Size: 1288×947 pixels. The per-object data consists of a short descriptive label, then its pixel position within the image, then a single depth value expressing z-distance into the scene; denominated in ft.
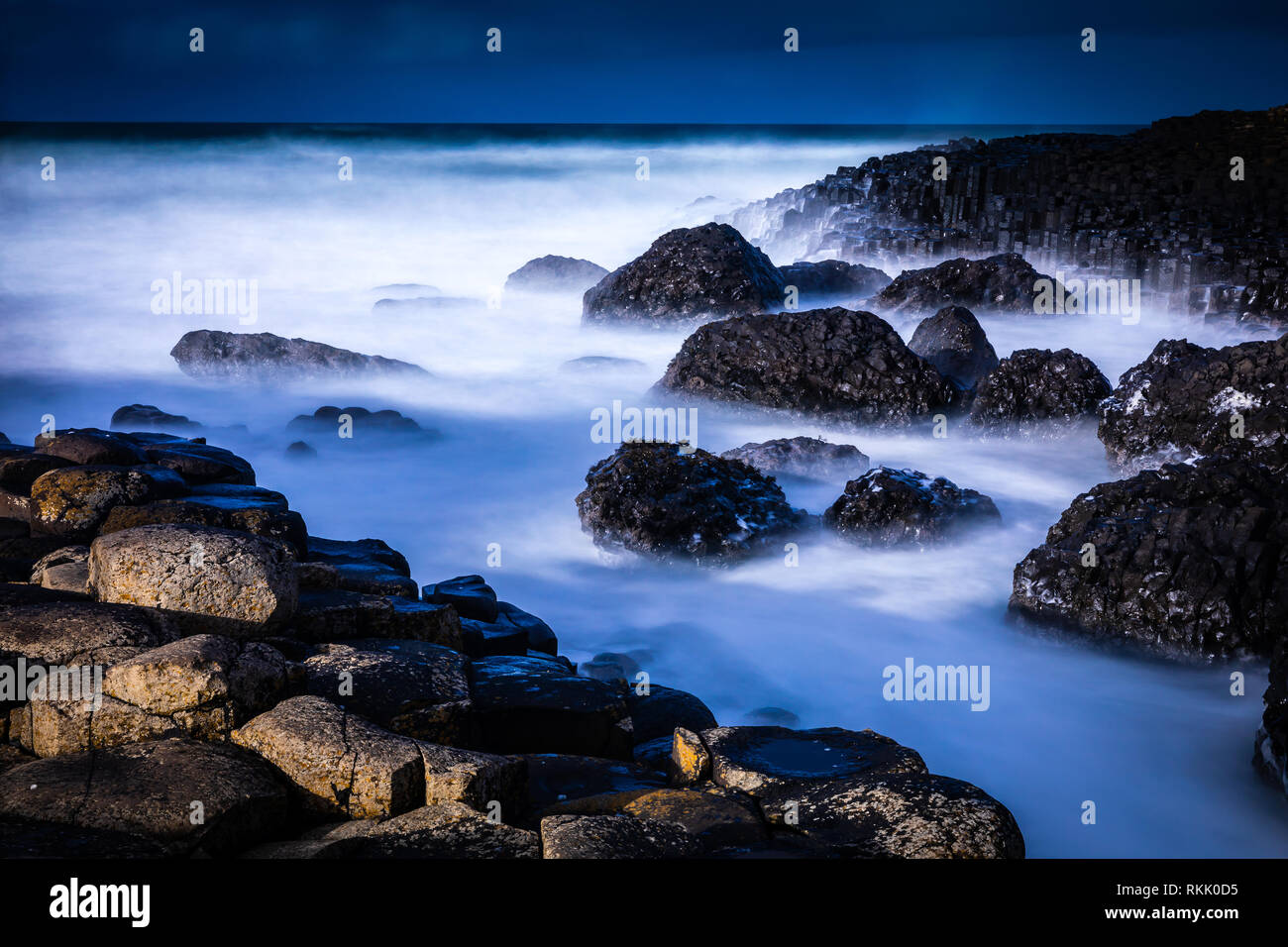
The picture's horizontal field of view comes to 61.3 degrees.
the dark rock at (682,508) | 23.22
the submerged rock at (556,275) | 52.19
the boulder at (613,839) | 9.59
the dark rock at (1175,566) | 17.89
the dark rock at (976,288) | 41.57
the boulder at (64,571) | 14.15
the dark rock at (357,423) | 32.53
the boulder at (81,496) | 16.98
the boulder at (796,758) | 12.07
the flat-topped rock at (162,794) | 9.57
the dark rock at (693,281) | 40.55
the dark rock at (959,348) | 33.50
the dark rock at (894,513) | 23.54
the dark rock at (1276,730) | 14.43
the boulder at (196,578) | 12.85
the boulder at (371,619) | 14.23
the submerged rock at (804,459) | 27.32
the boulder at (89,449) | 19.01
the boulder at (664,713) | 15.19
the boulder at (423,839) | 9.48
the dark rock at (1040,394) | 30.09
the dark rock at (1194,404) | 24.44
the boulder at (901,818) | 10.23
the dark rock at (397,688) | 12.32
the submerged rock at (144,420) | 29.94
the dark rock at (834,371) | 31.35
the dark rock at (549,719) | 13.71
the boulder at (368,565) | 16.46
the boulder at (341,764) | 10.56
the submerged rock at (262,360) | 37.86
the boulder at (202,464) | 20.35
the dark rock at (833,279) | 46.52
